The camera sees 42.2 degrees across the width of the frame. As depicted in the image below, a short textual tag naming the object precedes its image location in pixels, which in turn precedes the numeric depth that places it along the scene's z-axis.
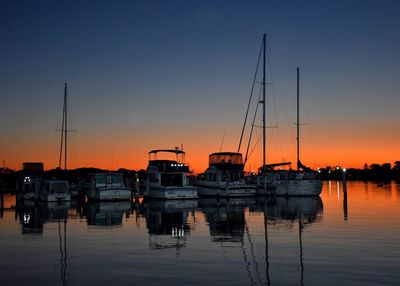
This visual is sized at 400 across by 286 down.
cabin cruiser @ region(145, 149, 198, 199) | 64.07
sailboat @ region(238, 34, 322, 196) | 73.88
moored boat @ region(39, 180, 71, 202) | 59.34
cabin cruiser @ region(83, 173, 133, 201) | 62.28
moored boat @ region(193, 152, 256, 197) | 69.75
